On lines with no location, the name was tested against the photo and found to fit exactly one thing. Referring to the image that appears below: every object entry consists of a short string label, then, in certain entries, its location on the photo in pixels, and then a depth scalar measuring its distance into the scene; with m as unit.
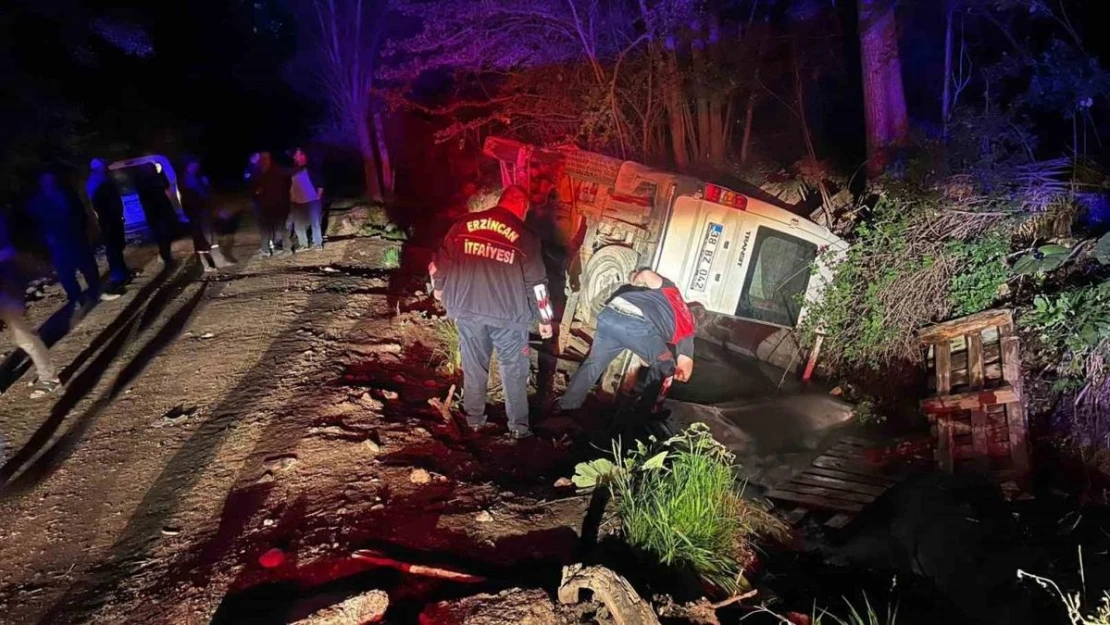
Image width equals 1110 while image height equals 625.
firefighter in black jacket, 4.54
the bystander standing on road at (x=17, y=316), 5.53
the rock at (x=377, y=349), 6.31
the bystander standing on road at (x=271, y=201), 8.96
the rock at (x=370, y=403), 5.21
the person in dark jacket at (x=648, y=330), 5.42
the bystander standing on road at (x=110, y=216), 7.57
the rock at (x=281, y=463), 4.38
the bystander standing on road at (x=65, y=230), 6.70
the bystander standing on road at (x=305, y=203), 9.37
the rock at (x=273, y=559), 3.44
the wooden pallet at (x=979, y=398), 5.28
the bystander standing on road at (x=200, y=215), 8.22
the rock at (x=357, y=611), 2.90
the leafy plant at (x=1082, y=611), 2.61
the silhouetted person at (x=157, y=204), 8.20
